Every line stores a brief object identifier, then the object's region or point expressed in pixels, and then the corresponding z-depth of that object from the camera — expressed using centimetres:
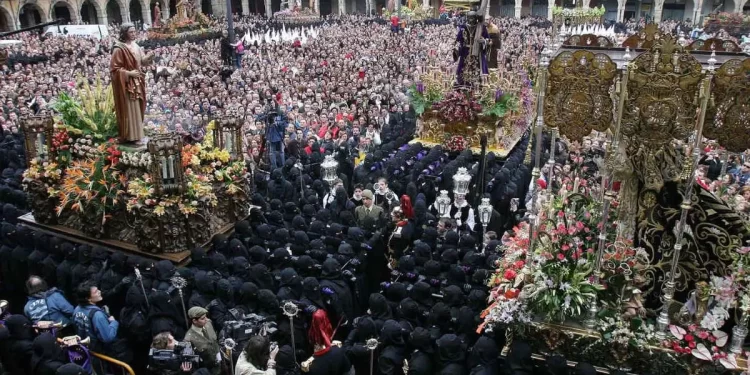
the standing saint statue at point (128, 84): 816
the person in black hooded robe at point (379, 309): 591
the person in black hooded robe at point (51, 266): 736
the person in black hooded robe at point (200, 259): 726
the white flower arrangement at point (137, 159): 813
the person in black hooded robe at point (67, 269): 719
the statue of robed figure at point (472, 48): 1341
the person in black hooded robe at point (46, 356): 510
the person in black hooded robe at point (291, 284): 636
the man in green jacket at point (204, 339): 550
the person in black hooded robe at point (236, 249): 744
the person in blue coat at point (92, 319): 571
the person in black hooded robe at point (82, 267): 701
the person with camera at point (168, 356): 516
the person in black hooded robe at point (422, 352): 529
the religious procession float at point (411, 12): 4299
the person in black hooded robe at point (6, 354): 548
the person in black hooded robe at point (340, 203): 878
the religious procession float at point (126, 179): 796
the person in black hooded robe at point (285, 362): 539
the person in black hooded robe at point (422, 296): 605
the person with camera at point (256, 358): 465
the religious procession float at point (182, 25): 3200
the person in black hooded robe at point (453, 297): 593
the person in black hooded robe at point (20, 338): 550
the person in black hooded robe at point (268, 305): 606
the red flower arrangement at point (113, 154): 840
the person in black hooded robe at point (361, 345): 559
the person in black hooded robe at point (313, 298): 620
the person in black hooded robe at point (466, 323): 565
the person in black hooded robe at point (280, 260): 697
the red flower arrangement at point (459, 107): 1335
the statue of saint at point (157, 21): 3271
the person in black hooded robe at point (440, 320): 570
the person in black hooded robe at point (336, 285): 666
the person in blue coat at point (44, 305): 586
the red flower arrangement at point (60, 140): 909
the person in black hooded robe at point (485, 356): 512
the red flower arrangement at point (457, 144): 1333
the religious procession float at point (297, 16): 4247
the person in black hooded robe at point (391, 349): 550
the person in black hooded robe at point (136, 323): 601
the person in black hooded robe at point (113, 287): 666
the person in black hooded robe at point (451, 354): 522
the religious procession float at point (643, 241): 498
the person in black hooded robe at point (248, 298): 614
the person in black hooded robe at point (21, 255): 762
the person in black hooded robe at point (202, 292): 634
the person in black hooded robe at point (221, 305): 614
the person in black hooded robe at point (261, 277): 651
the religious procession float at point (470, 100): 1334
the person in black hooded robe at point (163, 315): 597
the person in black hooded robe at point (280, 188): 978
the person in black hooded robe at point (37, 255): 743
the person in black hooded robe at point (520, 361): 511
